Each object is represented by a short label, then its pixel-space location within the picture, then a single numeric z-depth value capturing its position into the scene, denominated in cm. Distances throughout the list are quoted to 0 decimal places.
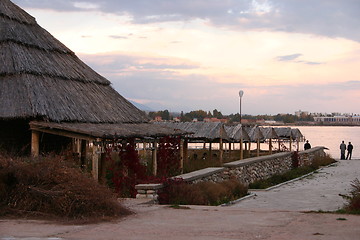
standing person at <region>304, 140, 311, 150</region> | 4855
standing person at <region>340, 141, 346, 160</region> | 4712
